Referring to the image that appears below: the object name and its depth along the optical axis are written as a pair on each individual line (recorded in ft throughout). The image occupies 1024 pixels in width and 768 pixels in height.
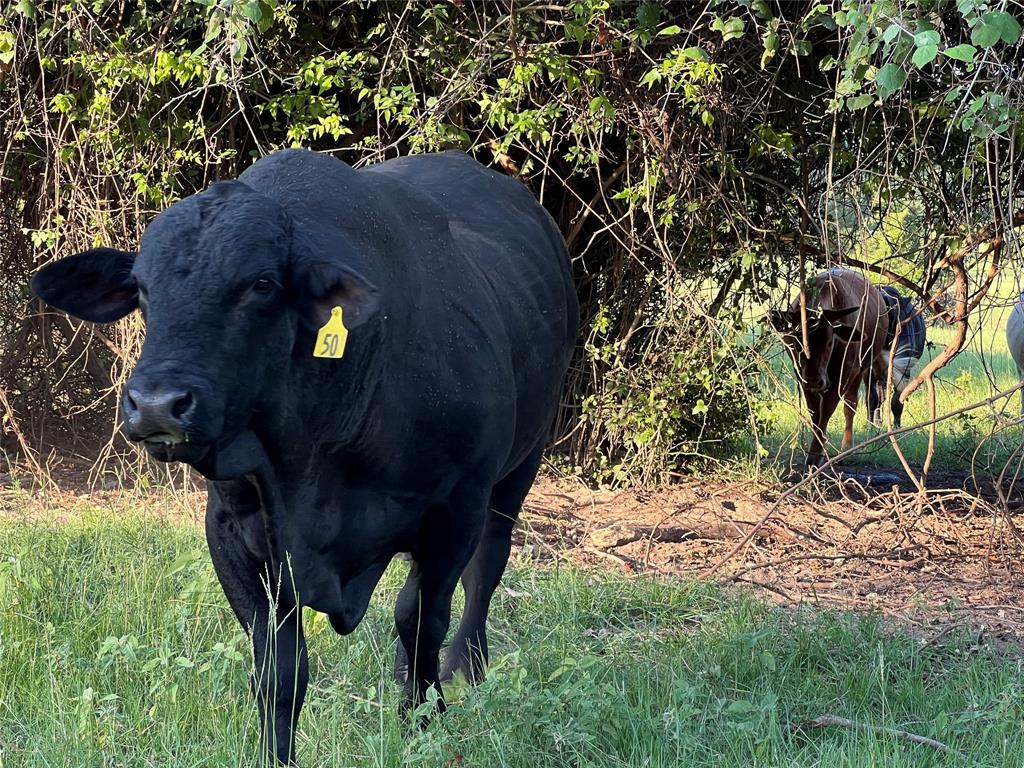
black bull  17.99
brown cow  48.85
